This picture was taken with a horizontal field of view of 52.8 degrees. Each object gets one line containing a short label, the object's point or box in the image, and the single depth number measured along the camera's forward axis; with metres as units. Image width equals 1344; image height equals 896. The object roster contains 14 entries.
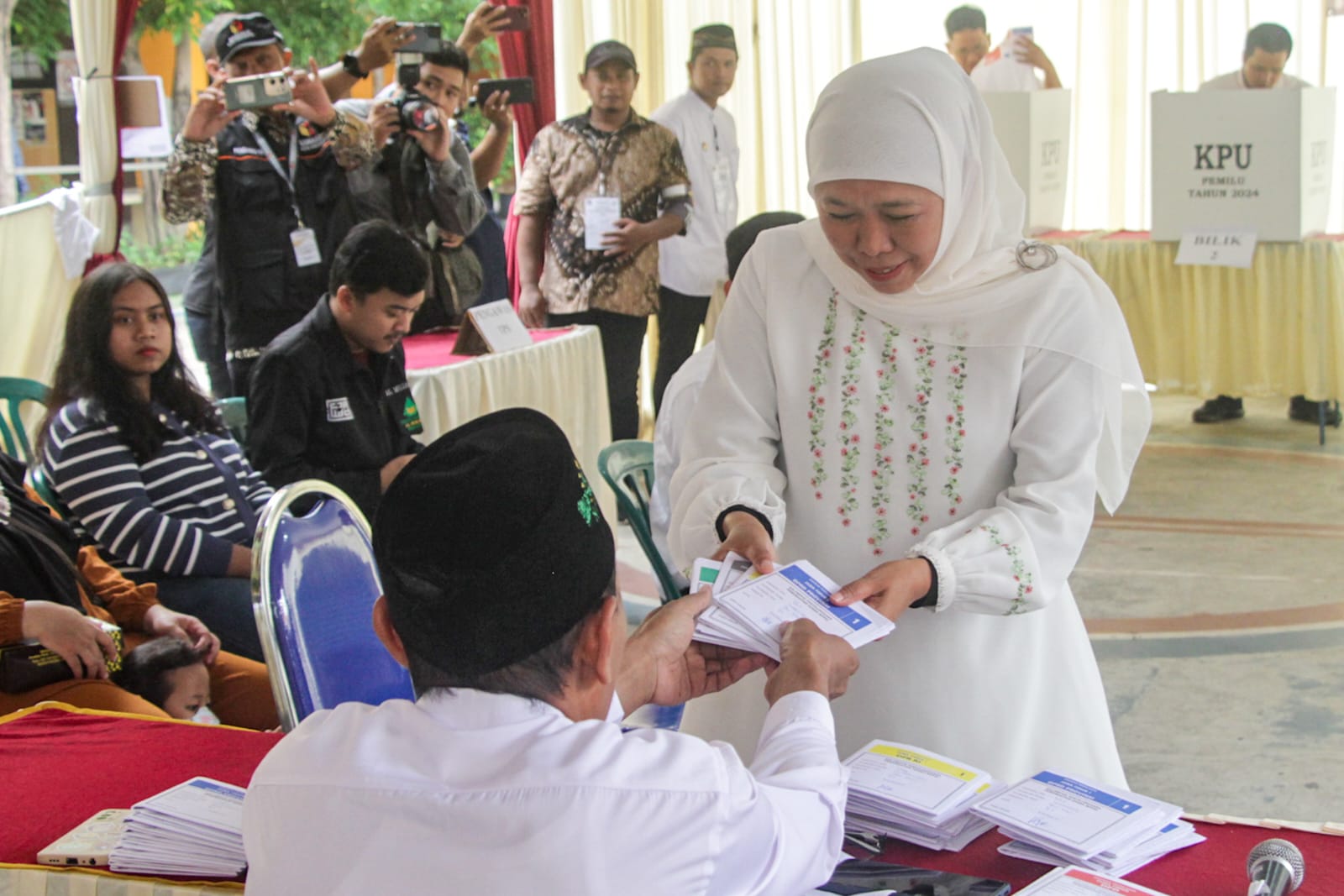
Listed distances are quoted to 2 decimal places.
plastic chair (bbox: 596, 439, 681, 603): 3.07
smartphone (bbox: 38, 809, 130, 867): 1.53
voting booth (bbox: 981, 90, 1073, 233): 6.21
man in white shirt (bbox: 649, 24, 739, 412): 6.06
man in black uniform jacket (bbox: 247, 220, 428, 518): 3.34
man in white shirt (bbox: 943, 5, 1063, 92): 6.89
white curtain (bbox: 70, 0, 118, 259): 5.02
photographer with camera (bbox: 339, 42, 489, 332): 4.55
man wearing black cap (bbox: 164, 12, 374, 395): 4.09
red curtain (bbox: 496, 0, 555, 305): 7.30
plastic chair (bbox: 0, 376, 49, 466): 3.74
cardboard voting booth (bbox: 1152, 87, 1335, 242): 5.70
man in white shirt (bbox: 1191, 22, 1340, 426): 6.04
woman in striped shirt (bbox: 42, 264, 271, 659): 3.02
